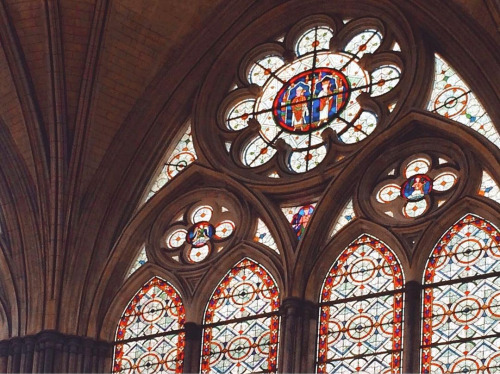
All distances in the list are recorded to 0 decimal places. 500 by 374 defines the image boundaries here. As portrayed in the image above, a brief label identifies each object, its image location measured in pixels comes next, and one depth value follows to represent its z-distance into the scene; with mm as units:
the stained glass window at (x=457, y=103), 20578
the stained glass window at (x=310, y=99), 21641
